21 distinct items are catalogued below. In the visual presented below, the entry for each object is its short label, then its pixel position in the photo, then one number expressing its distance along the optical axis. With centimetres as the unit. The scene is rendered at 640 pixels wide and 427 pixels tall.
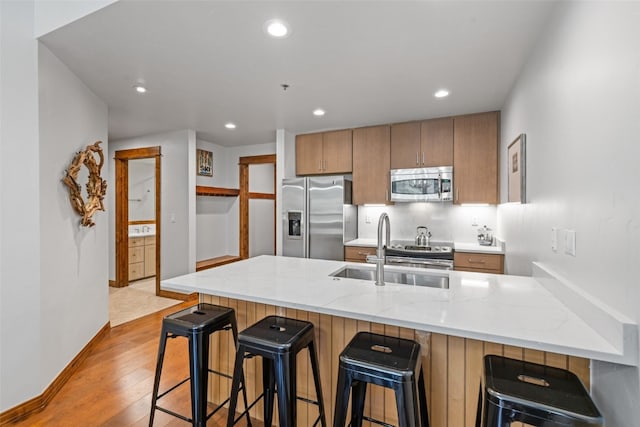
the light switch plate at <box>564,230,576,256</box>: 134
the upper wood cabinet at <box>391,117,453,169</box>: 362
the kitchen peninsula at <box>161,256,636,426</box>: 110
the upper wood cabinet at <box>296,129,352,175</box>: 412
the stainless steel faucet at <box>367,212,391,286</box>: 174
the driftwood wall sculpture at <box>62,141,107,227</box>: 247
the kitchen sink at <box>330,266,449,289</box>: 205
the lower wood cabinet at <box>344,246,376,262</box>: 376
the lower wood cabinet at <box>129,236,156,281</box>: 518
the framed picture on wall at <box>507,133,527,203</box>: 218
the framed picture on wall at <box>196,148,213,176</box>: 488
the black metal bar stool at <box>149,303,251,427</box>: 156
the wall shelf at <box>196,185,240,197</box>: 477
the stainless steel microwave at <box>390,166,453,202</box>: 360
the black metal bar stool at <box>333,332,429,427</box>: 112
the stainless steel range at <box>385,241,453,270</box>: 334
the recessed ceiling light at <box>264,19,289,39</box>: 182
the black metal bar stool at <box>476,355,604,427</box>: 88
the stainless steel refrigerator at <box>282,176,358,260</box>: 387
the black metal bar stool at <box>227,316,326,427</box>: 133
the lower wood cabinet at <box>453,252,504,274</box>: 317
